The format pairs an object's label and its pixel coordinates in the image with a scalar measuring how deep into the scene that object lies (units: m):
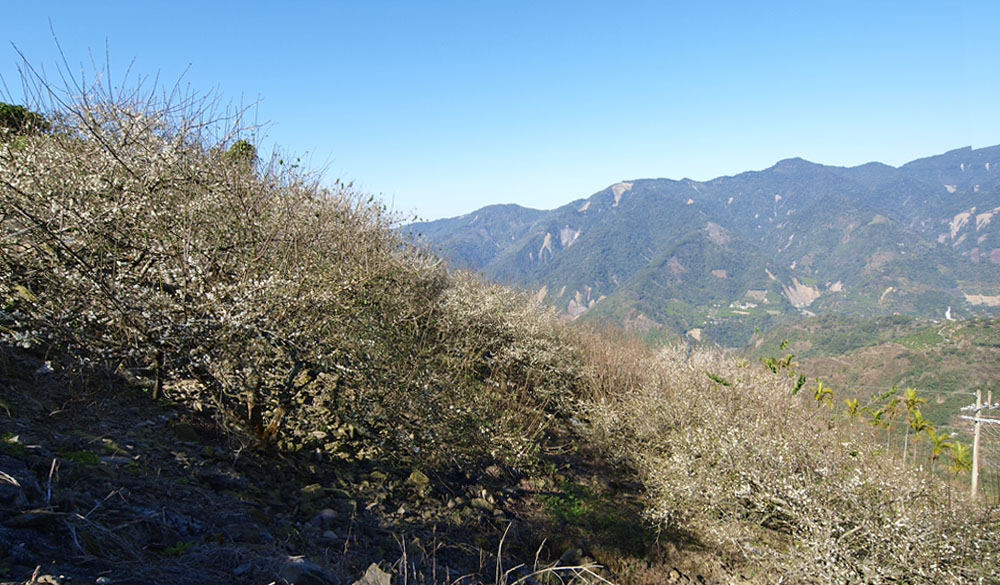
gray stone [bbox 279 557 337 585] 3.26
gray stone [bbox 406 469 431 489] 7.28
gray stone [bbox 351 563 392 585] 3.44
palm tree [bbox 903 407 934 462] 12.30
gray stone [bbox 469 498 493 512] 7.75
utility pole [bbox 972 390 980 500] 11.45
